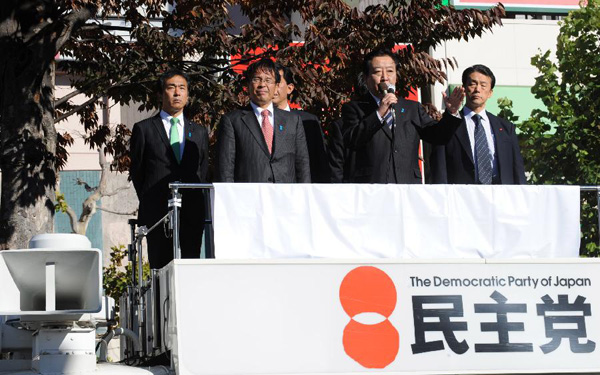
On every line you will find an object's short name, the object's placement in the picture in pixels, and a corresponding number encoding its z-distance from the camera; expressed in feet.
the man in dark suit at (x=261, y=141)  46.02
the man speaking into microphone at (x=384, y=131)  47.05
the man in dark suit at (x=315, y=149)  48.30
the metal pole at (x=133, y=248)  50.27
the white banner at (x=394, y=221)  42.37
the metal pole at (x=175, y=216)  40.65
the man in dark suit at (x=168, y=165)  47.01
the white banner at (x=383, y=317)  40.33
